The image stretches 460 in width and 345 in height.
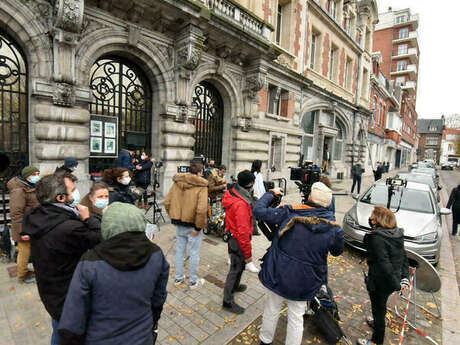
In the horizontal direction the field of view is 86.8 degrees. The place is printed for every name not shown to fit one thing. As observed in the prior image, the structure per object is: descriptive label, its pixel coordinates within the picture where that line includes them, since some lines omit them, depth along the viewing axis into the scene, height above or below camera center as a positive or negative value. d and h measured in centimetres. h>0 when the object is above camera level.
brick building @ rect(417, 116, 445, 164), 7494 +868
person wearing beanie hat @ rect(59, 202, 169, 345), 146 -83
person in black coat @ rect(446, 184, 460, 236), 736 -118
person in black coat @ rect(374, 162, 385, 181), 1492 -54
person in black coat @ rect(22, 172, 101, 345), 188 -68
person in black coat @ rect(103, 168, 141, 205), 389 -48
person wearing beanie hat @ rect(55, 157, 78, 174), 502 -29
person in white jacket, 661 -76
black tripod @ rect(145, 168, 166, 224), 641 -184
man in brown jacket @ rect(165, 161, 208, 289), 368 -85
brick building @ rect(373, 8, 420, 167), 3962 +1941
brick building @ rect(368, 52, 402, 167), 2453 +565
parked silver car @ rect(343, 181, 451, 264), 486 -118
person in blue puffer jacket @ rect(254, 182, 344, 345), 236 -92
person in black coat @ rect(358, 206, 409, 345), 272 -114
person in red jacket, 337 -102
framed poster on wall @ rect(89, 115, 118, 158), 733 +46
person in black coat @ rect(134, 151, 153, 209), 694 -63
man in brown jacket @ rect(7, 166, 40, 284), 363 -85
